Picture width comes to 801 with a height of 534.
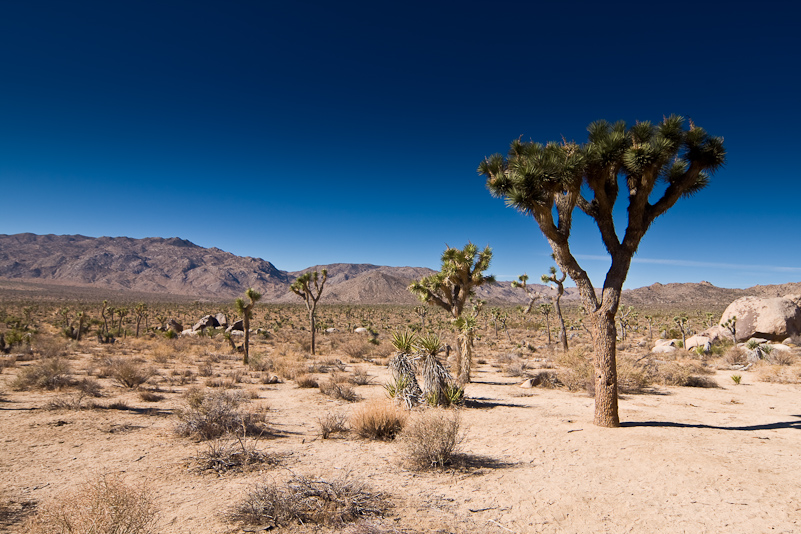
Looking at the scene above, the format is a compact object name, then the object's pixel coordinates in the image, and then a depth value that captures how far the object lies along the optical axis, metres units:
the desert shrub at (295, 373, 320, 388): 14.34
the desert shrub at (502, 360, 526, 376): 18.17
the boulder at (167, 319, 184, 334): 37.12
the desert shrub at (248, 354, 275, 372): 18.02
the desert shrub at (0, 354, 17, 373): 15.70
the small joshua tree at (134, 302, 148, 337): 32.71
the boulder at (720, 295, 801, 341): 24.42
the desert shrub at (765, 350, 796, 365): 18.34
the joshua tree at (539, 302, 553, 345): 42.03
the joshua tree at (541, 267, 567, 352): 23.26
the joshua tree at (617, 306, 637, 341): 36.76
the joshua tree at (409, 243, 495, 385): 14.80
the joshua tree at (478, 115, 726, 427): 8.39
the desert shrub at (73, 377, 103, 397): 11.34
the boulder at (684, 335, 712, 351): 25.12
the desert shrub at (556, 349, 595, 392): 14.02
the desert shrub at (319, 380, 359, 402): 12.41
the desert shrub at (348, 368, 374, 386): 15.53
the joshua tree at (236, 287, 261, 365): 21.52
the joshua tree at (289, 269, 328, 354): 26.40
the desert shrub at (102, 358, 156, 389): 12.81
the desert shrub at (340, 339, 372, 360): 24.55
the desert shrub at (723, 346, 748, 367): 19.85
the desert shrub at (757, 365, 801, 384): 15.16
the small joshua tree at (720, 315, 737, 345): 26.14
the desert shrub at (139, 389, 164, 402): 11.23
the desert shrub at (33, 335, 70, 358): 19.10
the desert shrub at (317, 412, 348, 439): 8.28
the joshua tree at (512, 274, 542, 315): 27.34
